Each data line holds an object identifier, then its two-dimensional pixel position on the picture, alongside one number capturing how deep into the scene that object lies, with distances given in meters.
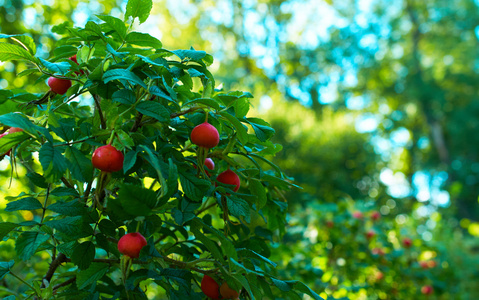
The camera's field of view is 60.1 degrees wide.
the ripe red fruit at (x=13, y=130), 0.60
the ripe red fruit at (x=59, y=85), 0.67
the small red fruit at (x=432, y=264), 2.62
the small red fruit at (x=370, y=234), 2.29
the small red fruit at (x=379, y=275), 2.18
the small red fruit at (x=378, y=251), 2.24
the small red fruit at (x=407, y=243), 2.56
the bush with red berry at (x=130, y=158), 0.54
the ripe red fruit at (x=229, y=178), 0.67
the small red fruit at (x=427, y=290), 2.53
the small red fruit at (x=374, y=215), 2.52
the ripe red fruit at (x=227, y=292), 0.63
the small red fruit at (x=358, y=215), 2.33
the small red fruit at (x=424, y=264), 2.46
